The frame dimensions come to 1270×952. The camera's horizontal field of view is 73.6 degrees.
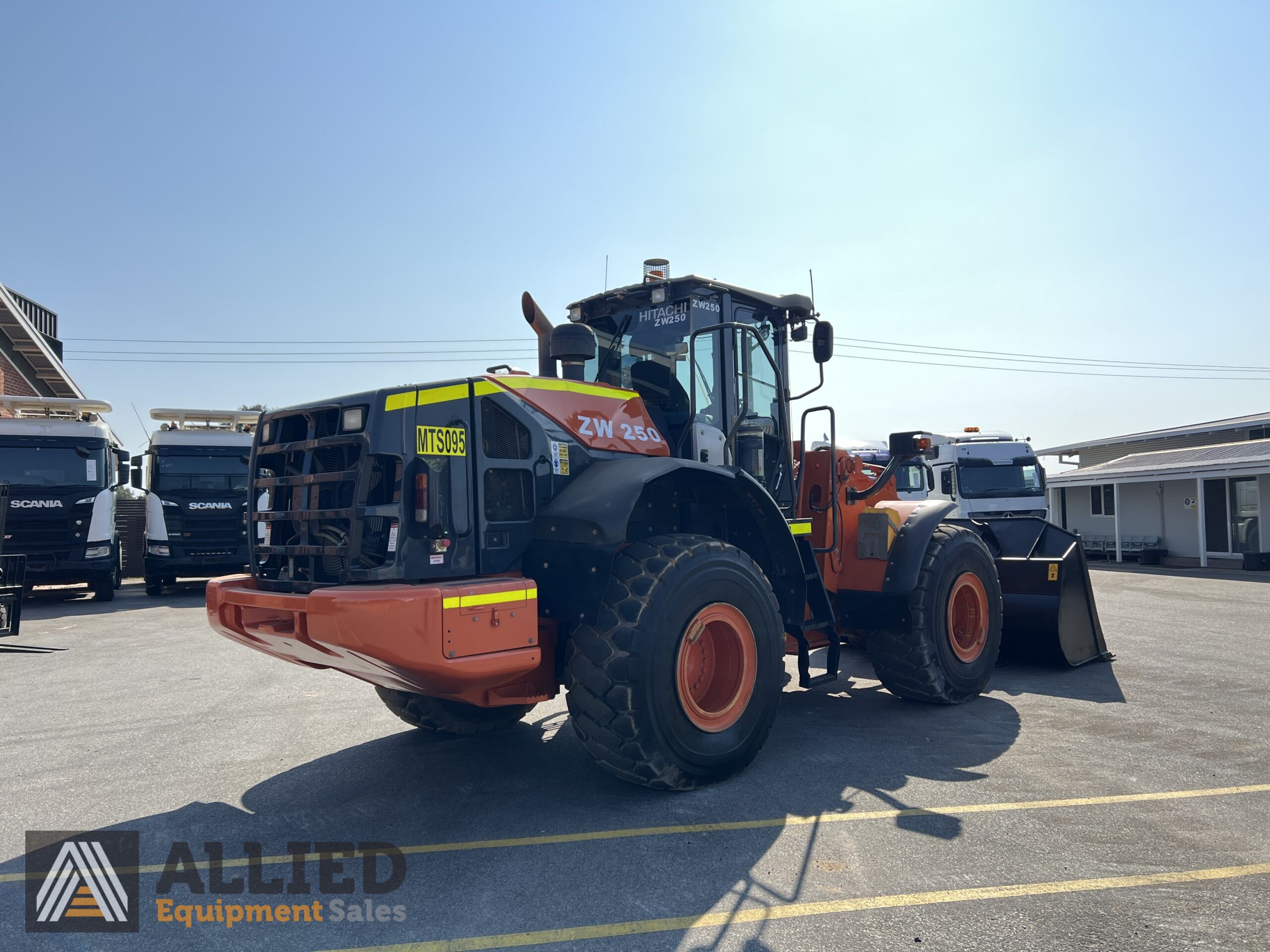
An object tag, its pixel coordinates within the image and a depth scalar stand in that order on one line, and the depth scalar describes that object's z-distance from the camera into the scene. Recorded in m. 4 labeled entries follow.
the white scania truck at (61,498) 13.55
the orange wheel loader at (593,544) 3.90
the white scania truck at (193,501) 15.24
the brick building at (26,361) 21.84
